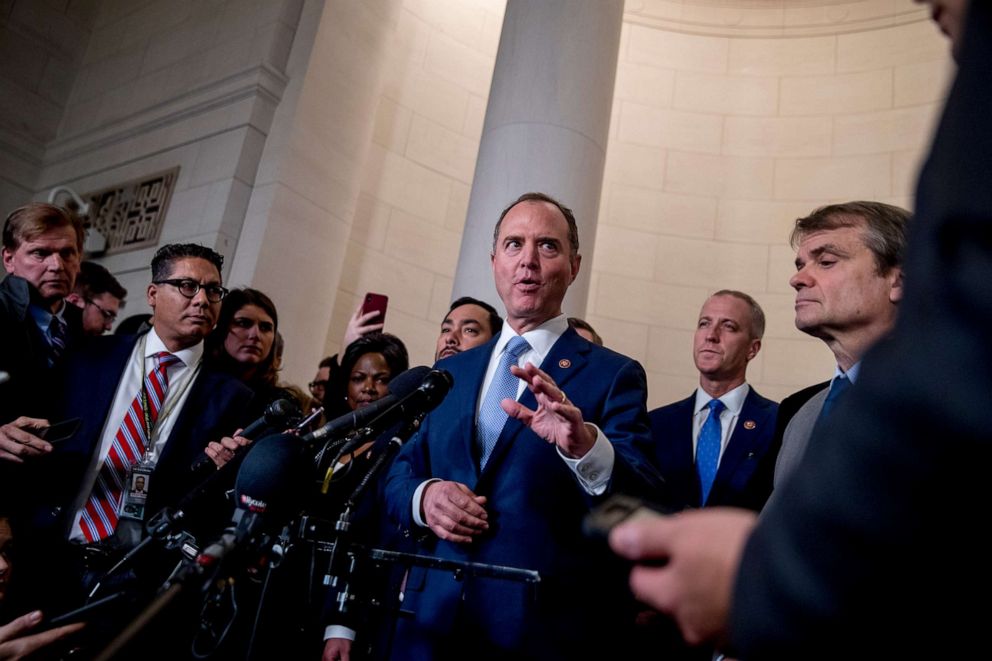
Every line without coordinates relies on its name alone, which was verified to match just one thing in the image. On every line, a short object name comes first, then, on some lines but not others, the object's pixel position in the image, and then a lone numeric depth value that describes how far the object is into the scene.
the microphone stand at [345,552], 1.74
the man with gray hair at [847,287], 2.40
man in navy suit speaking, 1.87
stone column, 4.82
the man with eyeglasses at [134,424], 2.68
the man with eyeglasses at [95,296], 4.63
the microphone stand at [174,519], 2.05
